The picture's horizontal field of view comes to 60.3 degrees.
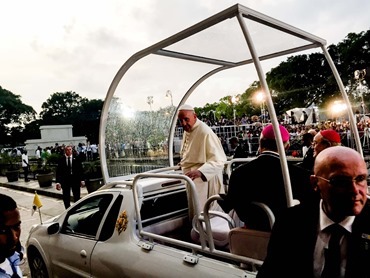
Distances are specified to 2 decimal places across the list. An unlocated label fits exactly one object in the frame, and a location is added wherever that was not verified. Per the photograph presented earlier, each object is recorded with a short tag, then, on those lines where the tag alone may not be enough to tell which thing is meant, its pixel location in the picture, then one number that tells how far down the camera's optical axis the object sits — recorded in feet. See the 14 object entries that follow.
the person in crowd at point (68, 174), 27.63
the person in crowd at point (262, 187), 7.73
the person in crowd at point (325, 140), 12.39
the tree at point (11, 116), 207.21
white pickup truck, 7.98
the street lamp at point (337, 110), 63.63
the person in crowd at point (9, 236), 5.57
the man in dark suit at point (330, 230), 4.94
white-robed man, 11.99
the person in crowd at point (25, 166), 58.23
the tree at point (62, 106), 255.70
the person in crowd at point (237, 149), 26.38
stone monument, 118.62
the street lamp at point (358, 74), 34.60
